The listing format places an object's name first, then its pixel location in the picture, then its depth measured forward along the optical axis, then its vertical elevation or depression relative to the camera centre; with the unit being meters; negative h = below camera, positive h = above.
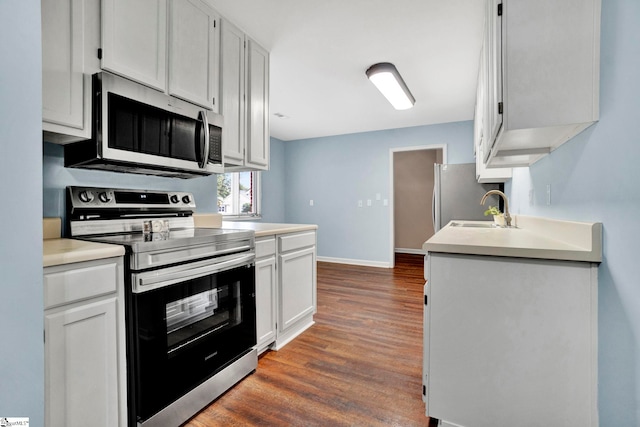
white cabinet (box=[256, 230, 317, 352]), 2.10 -0.58
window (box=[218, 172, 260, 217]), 4.67 +0.29
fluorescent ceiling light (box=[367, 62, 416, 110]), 2.81 +1.30
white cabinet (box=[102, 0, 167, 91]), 1.50 +0.91
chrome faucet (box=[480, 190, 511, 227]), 2.52 -0.05
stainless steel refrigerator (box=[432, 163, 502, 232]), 3.92 +0.22
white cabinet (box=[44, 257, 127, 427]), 1.04 -0.50
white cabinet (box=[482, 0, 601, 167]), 1.10 +0.55
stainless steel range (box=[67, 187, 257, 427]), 1.30 -0.44
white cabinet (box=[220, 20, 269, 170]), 2.18 +0.86
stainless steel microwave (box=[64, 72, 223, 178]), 1.47 +0.43
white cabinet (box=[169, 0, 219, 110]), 1.81 +1.01
